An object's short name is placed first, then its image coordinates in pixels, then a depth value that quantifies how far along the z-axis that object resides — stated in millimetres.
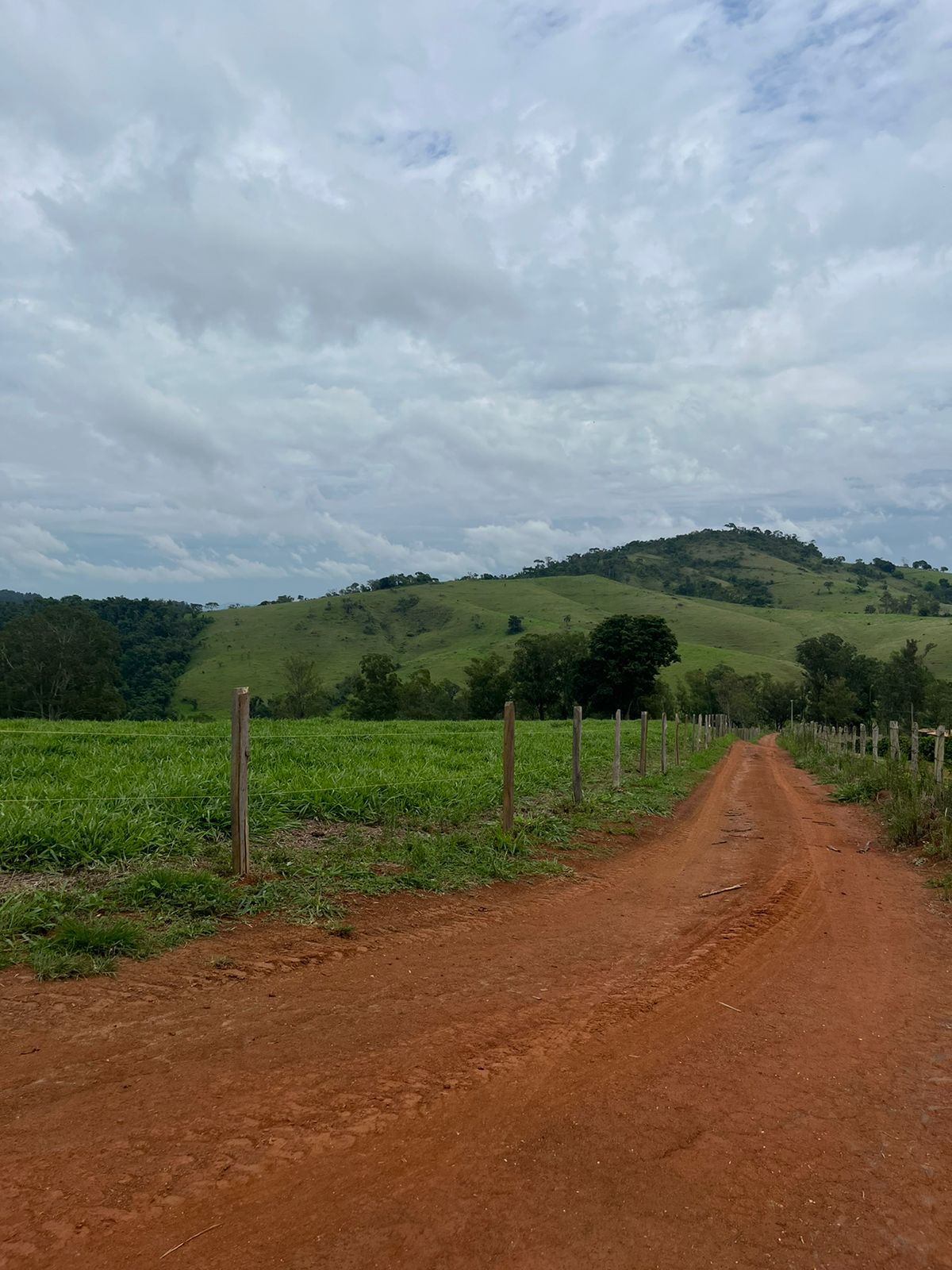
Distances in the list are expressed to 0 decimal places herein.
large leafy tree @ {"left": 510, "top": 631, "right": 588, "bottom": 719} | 71875
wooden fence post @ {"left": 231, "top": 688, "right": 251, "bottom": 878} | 7312
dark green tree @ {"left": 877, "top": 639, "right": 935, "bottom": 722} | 70438
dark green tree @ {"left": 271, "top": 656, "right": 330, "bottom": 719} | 75750
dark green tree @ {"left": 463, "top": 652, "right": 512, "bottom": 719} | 71812
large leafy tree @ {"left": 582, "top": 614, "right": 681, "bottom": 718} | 62531
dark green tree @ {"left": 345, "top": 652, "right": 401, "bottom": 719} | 68375
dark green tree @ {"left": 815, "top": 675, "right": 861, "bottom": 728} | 66312
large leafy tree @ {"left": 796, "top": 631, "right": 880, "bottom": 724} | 83250
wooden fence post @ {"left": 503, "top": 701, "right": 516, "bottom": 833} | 9953
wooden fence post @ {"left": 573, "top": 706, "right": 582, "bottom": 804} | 12883
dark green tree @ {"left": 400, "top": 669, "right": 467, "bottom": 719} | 70938
